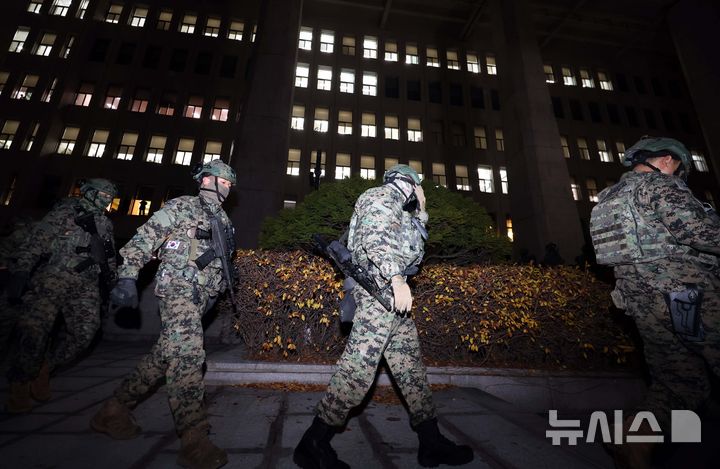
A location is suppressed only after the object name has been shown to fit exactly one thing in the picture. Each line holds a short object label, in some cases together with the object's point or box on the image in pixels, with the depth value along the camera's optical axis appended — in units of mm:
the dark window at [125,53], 20203
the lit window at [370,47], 22266
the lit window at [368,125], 20728
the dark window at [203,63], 20844
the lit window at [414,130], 21250
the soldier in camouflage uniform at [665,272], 2027
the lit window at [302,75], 20481
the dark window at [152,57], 20359
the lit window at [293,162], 19250
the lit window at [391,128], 20922
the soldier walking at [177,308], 2150
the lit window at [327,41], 21641
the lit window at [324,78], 20917
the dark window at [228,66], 20938
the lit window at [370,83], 21469
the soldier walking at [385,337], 2023
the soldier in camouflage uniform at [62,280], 2984
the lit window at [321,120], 20219
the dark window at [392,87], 21641
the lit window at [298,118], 19859
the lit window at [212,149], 19406
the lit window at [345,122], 20500
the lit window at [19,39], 18828
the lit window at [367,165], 19969
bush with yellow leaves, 3707
